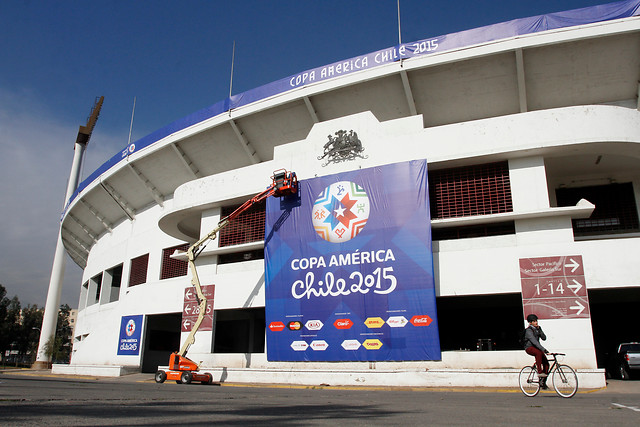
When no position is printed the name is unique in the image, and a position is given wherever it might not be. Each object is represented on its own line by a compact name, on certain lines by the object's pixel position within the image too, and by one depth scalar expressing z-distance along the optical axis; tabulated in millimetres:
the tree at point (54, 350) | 41188
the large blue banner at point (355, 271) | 16719
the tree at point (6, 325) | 63938
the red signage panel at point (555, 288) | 15420
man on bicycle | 9921
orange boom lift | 17875
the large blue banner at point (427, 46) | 19047
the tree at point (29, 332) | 75562
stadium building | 16250
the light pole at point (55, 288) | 41406
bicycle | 9641
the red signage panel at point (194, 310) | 21500
